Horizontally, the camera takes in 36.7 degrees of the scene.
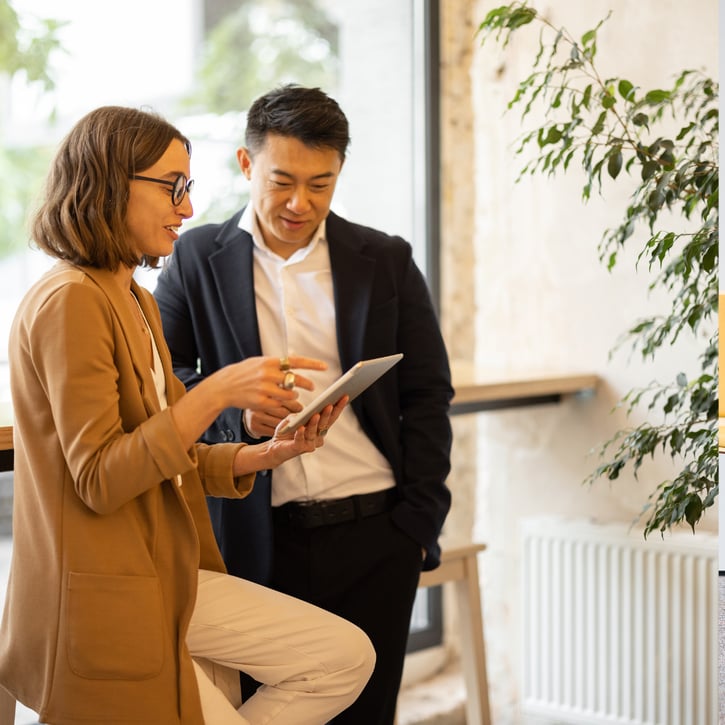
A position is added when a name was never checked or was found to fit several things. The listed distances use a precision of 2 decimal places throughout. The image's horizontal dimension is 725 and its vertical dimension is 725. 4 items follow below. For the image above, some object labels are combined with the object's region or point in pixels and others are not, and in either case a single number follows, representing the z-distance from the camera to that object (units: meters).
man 2.19
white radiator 3.08
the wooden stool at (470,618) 2.90
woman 1.58
